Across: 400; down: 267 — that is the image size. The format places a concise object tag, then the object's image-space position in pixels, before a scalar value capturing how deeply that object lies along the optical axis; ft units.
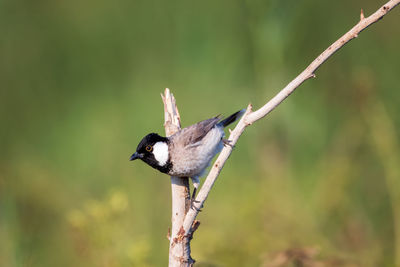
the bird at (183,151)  21.49
